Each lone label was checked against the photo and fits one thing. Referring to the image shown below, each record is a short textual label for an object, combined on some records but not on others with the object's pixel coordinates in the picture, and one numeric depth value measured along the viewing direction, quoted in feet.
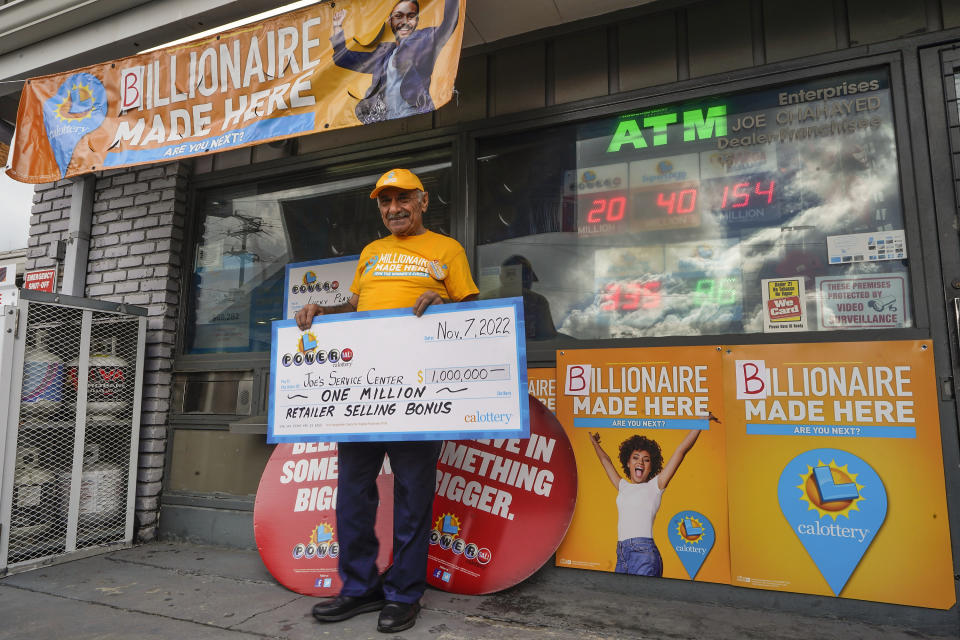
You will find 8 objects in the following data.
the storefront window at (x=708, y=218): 8.97
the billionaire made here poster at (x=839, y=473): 7.91
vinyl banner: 9.14
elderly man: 7.99
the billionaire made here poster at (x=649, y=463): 8.95
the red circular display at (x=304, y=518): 9.45
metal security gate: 10.63
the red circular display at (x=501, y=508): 9.05
